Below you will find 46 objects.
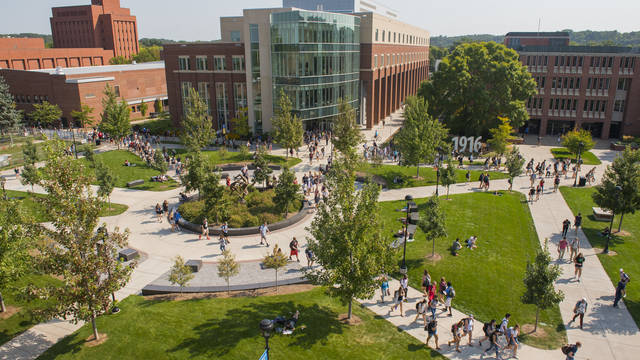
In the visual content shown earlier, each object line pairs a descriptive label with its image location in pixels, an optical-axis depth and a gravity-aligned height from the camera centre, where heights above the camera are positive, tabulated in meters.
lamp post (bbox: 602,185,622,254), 25.06 -9.32
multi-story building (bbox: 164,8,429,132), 53.16 +0.65
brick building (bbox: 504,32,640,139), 57.03 -2.69
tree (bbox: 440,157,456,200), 32.66 -7.64
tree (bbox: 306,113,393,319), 16.78 -6.61
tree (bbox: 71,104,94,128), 61.75 -5.70
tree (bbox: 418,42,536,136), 53.25 -2.24
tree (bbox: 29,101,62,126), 60.72 -5.41
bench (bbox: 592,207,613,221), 29.83 -9.79
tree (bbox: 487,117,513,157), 46.65 -7.32
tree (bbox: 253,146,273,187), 34.46 -7.62
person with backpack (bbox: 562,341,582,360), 15.35 -9.67
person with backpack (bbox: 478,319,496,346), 16.81 -9.75
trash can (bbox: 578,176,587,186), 37.59 -9.42
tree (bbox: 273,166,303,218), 29.05 -7.72
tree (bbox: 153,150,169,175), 38.56 -7.85
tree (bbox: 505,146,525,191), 35.06 -7.58
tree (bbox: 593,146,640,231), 25.58 -6.80
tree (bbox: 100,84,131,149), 50.22 -5.36
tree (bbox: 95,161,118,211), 30.72 -7.26
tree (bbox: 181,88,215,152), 45.25 -5.71
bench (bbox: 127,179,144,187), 37.78 -9.28
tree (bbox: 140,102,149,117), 74.00 -5.85
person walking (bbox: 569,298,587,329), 18.23 -9.80
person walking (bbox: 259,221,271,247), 26.19 -9.42
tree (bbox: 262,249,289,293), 20.11 -8.53
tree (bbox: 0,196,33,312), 16.73 -6.55
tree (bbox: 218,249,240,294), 19.69 -8.62
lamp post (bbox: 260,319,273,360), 12.66 -7.20
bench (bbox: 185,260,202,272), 22.59 -9.70
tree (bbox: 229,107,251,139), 54.34 -6.66
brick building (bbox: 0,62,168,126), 64.19 -1.86
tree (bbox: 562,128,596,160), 44.97 -7.39
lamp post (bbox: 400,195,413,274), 21.05 -9.39
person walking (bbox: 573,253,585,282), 21.64 -9.49
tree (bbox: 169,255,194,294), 19.30 -8.72
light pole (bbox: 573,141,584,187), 38.17 -8.94
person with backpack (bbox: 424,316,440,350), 16.73 -9.69
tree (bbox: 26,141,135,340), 14.70 -5.84
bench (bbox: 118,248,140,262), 23.50 -9.55
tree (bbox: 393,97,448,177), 37.31 -6.00
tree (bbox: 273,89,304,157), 45.19 -5.96
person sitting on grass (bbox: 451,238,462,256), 24.80 -9.83
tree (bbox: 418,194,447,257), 23.11 -7.88
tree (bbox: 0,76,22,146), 57.24 -5.34
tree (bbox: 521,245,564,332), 17.20 -8.27
